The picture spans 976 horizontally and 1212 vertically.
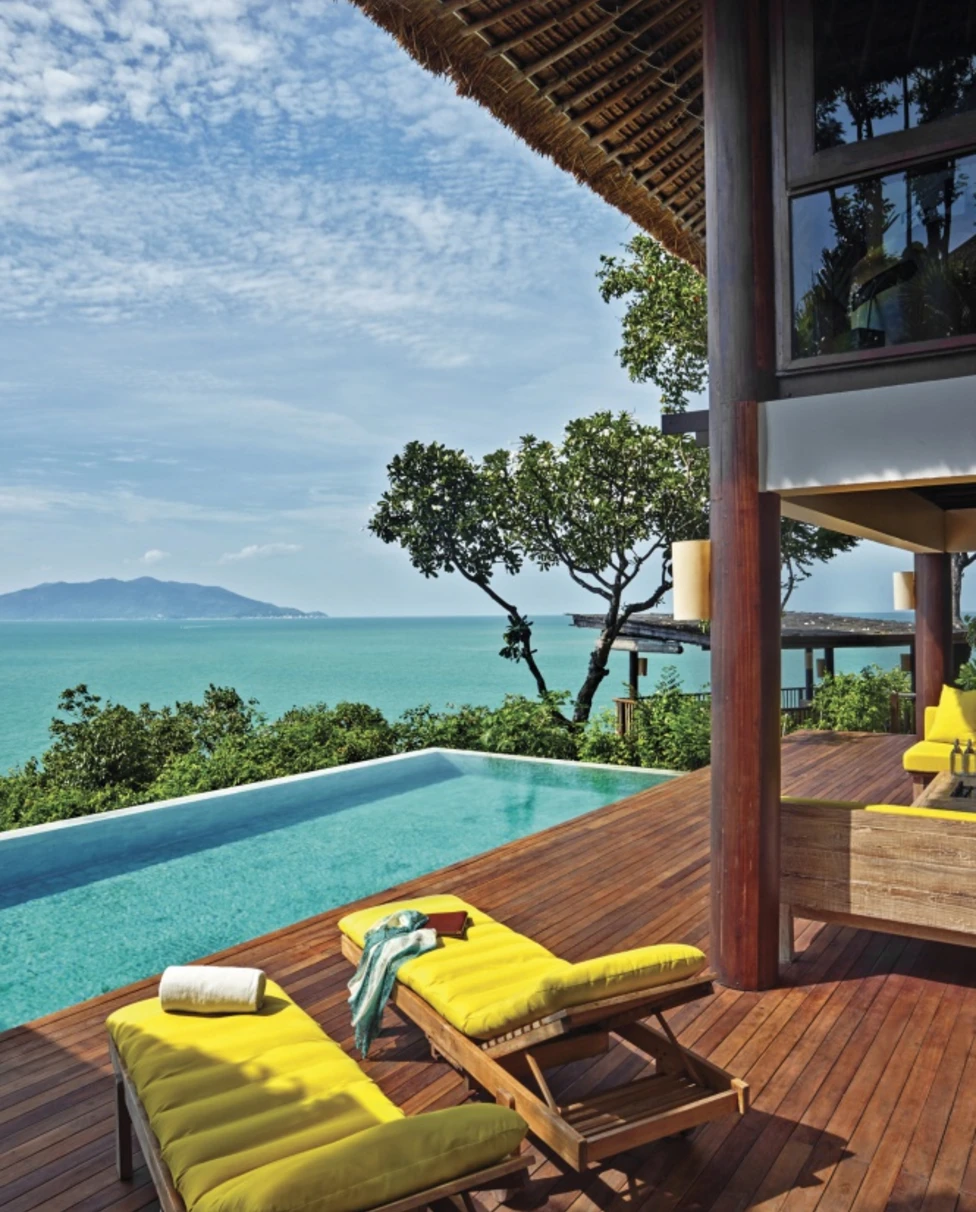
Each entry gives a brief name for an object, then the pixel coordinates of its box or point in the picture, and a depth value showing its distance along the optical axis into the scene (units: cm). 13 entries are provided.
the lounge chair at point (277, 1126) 192
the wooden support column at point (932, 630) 938
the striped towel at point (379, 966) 334
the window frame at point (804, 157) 395
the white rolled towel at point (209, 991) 289
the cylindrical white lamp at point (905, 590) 1009
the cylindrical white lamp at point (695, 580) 415
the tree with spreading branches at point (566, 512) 1409
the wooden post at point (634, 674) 1306
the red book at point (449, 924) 360
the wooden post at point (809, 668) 1759
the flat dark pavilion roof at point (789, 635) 1633
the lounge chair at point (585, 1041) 261
